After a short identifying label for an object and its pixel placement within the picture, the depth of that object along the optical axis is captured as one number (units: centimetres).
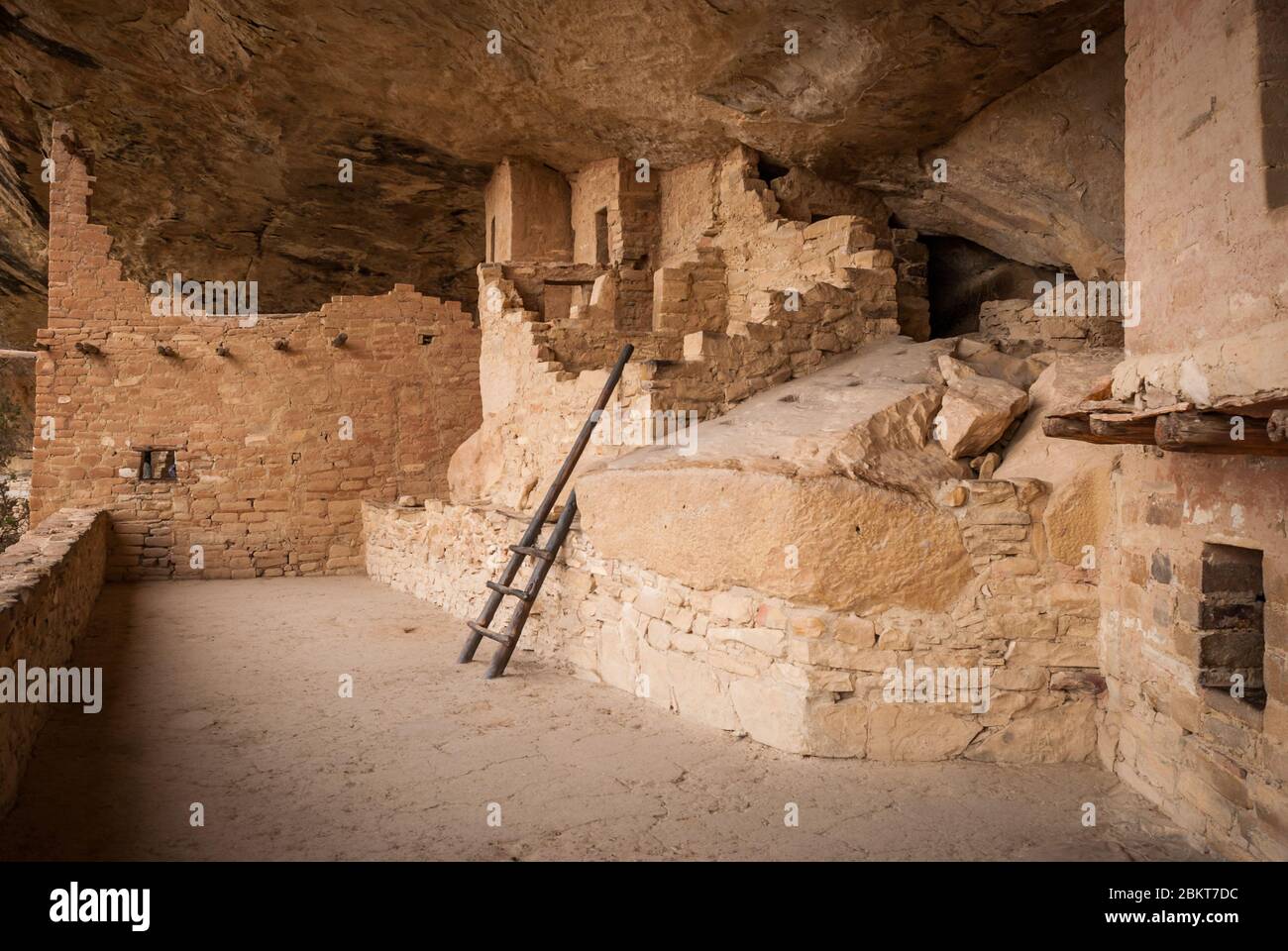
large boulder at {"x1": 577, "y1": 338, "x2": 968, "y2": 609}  438
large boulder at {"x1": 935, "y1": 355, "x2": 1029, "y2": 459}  500
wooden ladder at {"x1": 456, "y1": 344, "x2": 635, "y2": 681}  611
